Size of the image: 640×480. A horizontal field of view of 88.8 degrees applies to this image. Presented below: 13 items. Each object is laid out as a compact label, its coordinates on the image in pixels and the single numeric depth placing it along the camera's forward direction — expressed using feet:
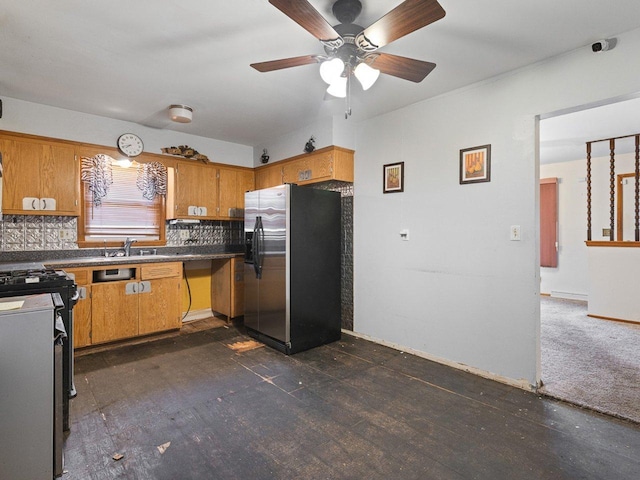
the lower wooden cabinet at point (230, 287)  14.23
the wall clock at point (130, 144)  12.52
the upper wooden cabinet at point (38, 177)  10.52
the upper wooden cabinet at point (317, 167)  12.32
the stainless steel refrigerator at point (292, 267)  10.98
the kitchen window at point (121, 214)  12.57
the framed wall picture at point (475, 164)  9.19
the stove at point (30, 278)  5.97
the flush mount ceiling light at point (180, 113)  11.10
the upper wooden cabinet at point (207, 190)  13.99
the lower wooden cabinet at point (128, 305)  10.70
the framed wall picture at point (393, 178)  11.28
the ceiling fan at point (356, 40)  4.93
